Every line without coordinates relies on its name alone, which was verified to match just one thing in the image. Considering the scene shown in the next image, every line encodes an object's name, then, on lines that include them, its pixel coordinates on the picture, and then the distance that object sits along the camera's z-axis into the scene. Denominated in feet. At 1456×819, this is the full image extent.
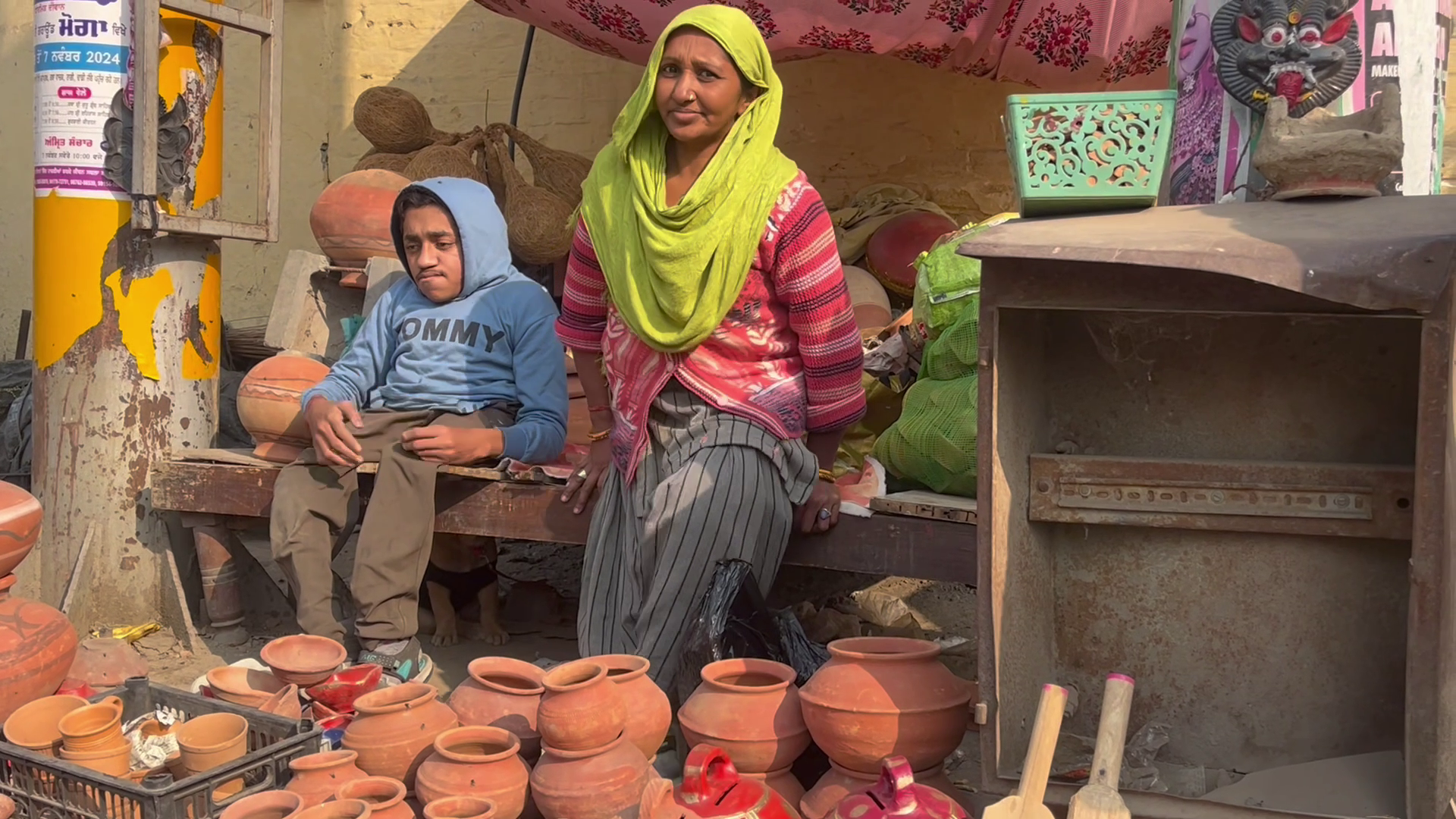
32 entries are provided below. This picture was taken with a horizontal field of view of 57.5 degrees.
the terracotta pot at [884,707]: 7.98
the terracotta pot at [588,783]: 8.09
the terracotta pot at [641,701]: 8.67
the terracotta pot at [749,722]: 8.29
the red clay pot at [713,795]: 7.14
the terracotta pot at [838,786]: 8.14
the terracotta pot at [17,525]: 10.68
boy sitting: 12.73
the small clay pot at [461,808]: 7.80
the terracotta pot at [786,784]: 8.45
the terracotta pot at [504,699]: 8.94
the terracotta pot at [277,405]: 14.11
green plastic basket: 7.96
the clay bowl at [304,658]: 10.25
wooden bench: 11.50
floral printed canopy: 16.06
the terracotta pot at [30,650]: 10.02
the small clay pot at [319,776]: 8.21
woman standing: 10.84
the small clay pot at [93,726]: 8.76
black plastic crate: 8.26
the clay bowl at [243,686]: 10.29
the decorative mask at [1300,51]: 9.07
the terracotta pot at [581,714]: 8.18
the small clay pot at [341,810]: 7.45
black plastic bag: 9.95
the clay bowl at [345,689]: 10.29
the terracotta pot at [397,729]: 8.77
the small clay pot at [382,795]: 7.84
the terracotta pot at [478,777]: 8.20
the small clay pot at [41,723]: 9.14
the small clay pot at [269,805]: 7.75
